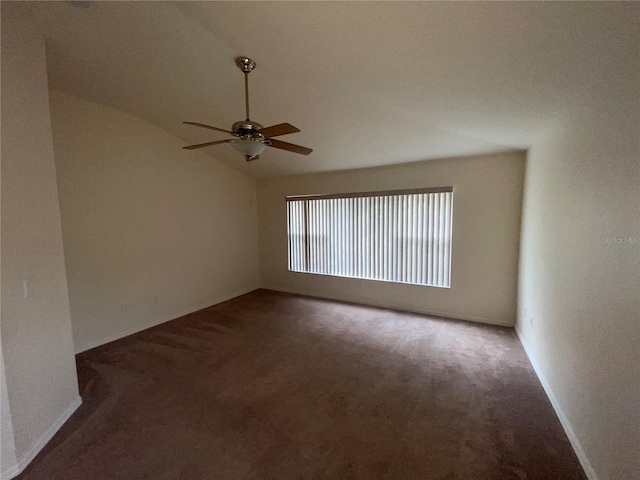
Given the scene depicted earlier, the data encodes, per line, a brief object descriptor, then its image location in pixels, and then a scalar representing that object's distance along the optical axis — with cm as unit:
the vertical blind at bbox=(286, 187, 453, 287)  412
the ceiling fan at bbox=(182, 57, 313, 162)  208
